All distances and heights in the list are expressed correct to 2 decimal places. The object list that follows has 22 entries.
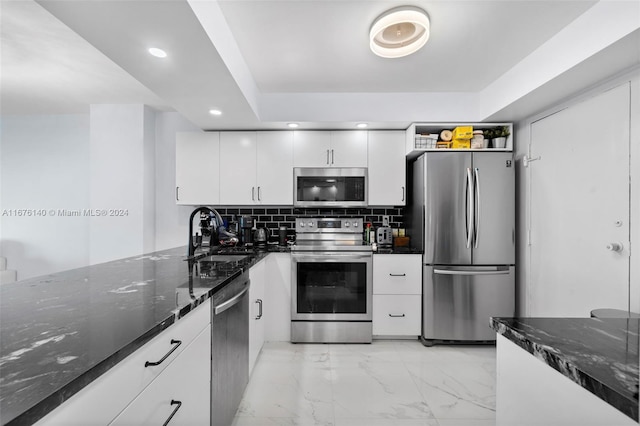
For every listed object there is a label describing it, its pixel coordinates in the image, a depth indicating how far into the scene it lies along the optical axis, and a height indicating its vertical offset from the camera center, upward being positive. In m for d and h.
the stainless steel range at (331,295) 2.82 -0.83
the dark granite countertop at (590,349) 0.54 -0.33
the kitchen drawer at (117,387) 0.58 -0.43
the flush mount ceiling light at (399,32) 1.64 +1.12
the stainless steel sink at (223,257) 2.36 -0.40
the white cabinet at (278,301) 2.85 -0.89
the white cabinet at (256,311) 2.16 -0.81
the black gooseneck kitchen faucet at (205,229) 2.13 -0.17
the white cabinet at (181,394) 0.81 -0.62
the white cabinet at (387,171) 3.11 +0.45
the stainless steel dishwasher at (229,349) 1.40 -0.78
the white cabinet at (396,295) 2.86 -0.83
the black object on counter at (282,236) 3.27 -0.27
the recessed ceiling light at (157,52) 1.60 +0.92
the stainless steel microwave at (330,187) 3.09 +0.28
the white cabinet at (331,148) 3.11 +0.70
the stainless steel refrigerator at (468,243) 2.77 -0.30
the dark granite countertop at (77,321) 0.55 -0.34
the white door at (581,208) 1.89 +0.04
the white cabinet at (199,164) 3.17 +0.53
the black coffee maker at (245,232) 3.21 -0.23
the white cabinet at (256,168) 3.15 +0.49
